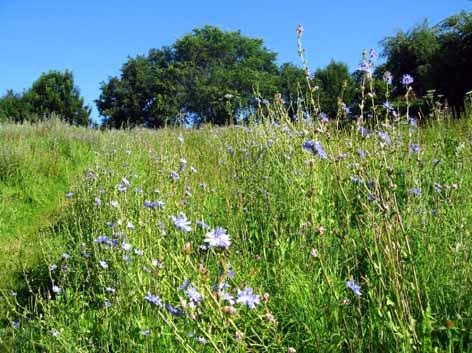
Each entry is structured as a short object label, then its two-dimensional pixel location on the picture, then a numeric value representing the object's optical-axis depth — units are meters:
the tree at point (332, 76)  32.06
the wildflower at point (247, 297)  1.28
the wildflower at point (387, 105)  2.81
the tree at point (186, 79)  38.62
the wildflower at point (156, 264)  1.65
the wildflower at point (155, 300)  1.49
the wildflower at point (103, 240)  2.57
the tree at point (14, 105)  34.00
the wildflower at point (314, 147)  1.60
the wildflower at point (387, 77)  2.65
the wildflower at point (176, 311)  1.38
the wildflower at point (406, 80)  2.55
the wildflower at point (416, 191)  2.21
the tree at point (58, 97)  35.66
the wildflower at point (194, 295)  1.33
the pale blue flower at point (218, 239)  1.16
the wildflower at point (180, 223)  1.41
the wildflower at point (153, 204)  2.21
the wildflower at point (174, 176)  2.71
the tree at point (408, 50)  22.81
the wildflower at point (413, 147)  2.72
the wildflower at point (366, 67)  2.13
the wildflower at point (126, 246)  2.28
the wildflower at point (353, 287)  1.52
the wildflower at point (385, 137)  2.38
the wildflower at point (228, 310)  1.08
